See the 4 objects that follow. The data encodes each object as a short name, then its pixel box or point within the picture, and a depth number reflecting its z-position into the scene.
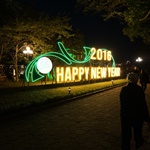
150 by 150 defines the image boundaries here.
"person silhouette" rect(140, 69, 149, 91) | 16.45
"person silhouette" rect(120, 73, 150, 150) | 5.09
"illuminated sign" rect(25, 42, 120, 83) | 21.30
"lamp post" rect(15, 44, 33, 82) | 27.14
